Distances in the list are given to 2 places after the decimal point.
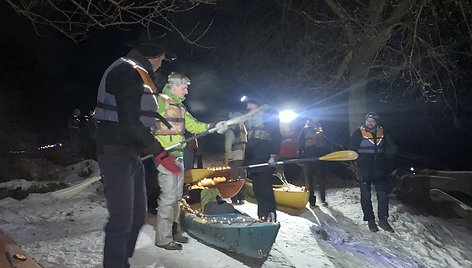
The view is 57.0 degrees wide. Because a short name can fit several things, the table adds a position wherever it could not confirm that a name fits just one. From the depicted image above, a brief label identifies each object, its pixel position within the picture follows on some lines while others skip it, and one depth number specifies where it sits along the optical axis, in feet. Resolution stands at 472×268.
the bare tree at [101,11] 16.23
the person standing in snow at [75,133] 53.36
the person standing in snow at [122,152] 10.71
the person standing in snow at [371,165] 25.89
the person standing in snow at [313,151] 30.99
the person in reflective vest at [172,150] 16.15
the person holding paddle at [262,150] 22.03
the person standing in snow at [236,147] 28.12
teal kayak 16.26
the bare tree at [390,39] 33.78
